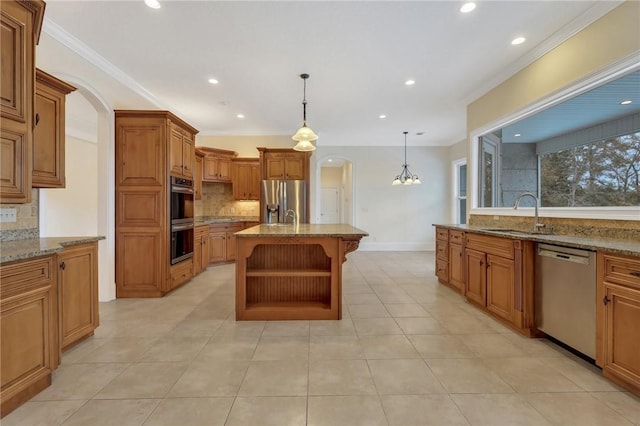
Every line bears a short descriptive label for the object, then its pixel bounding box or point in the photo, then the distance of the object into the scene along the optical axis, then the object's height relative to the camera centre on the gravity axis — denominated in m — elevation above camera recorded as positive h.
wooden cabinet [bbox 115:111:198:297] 3.67 +0.10
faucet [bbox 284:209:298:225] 5.68 -0.04
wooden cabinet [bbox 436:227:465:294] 3.71 -0.66
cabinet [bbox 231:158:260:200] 6.11 +0.73
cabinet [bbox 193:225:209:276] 4.78 -0.65
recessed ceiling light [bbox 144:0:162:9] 2.36 +1.78
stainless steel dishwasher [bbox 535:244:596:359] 2.07 -0.68
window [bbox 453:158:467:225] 7.54 +0.48
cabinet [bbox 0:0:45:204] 1.72 +0.75
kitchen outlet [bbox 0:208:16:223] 2.11 -0.01
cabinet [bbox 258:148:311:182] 5.86 +1.01
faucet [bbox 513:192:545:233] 3.00 -0.12
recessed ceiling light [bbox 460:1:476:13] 2.38 +1.77
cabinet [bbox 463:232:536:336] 2.57 -0.69
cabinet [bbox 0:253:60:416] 1.57 -0.70
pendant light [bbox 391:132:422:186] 6.71 +0.91
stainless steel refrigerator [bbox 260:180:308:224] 5.78 +0.23
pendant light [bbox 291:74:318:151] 3.50 +0.95
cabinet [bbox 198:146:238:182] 5.68 +1.01
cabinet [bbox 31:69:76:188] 2.19 +0.66
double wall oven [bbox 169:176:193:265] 3.89 -0.10
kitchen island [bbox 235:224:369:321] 2.88 -0.64
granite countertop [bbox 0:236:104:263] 1.63 -0.23
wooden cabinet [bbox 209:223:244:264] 5.50 -0.59
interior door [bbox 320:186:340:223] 10.66 +0.35
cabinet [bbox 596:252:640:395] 1.73 -0.70
